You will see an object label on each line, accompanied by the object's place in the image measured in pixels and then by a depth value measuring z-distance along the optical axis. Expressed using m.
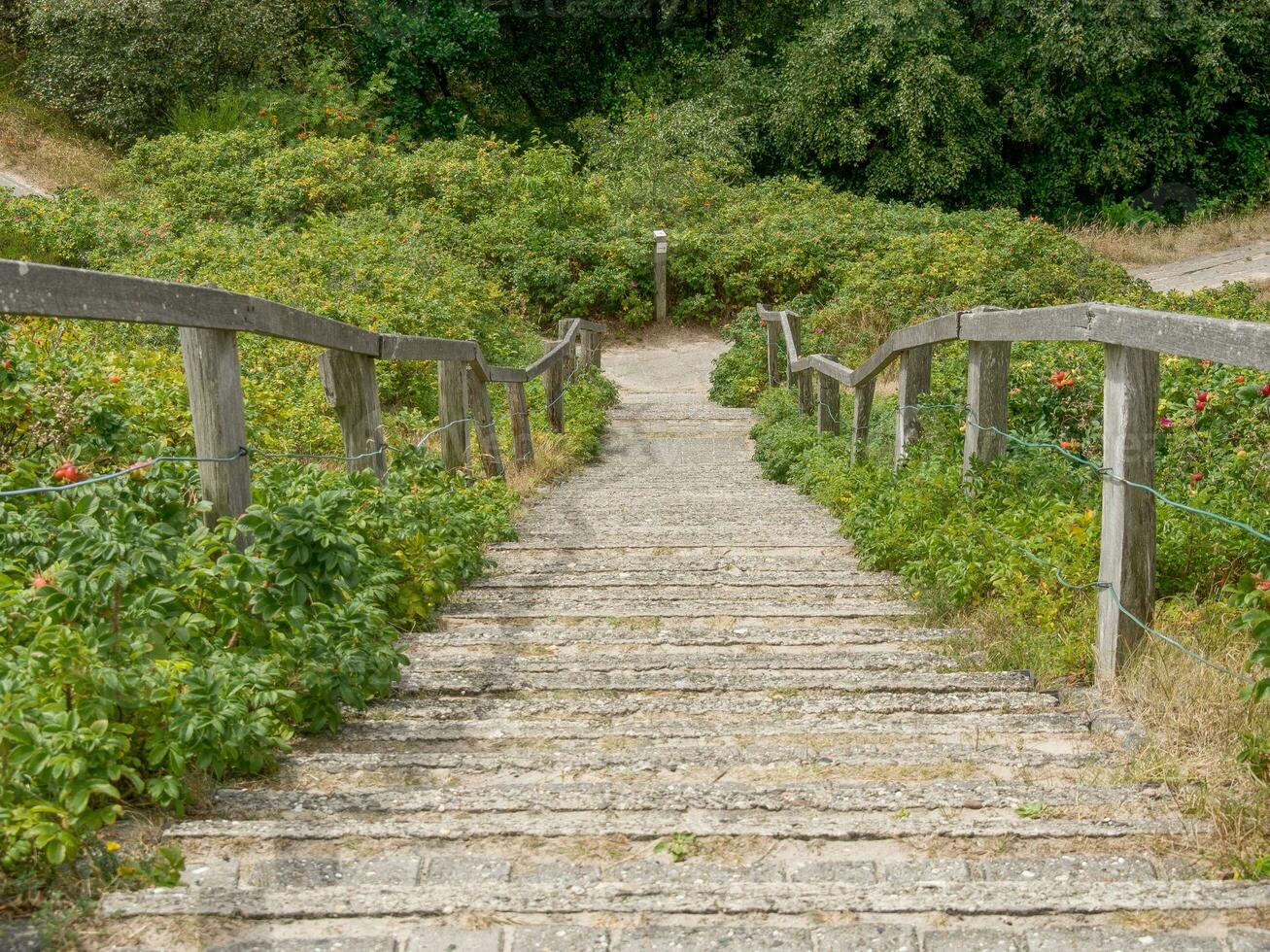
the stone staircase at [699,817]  2.32
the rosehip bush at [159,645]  2.45
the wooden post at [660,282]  18.91
